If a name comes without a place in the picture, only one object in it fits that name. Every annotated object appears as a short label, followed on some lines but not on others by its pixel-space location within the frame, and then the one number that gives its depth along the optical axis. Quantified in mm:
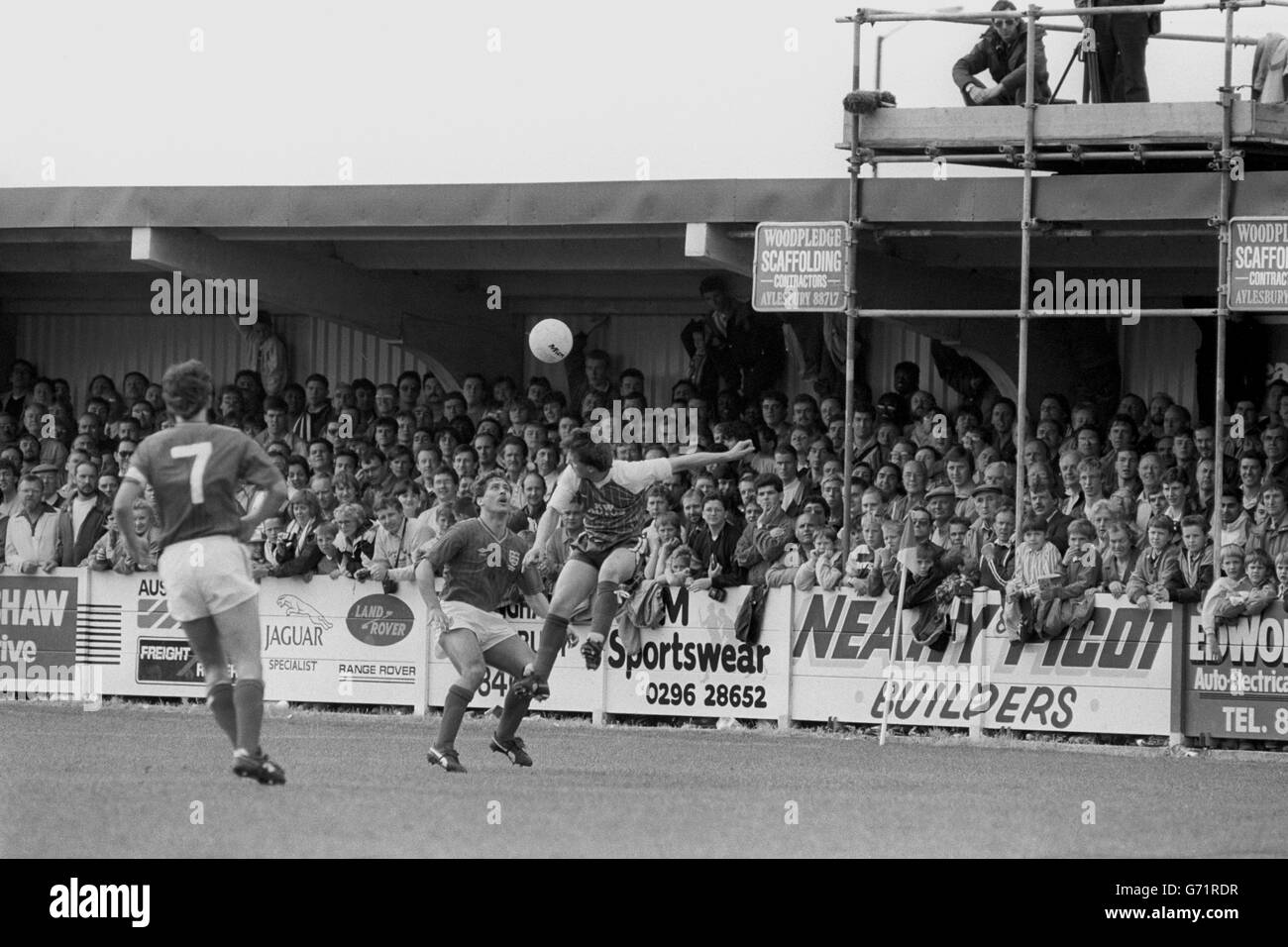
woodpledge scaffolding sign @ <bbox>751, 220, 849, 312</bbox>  18484
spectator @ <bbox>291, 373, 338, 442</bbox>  23234
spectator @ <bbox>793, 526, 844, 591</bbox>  17609
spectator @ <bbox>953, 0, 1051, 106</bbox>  18172
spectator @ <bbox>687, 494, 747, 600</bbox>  17844
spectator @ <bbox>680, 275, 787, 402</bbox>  22109
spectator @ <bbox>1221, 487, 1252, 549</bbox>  16625
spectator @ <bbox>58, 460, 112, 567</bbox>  20422
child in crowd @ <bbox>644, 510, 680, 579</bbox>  18312
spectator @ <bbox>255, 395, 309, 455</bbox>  22938
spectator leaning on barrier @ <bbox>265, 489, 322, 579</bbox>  19312
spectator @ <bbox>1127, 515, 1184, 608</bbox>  16453
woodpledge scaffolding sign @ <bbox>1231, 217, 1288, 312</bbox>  16797
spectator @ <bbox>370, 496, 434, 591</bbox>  19062
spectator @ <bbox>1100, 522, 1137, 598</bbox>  16688
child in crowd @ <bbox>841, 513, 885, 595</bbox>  17406
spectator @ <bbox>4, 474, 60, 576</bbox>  20359
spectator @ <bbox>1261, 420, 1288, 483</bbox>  17344
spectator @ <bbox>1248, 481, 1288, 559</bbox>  16344
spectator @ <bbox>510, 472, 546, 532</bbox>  19625
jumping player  14016
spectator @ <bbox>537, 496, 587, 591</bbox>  18453
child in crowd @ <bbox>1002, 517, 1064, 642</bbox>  16688
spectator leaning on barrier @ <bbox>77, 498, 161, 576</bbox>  19953
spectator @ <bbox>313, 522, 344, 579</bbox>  19266
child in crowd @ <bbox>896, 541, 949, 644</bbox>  16953
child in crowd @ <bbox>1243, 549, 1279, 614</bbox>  15961
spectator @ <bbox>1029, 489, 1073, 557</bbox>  16922
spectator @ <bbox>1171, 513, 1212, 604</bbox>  16422
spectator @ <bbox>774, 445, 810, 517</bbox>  18922
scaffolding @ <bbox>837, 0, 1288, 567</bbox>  17000
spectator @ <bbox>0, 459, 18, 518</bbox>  21736
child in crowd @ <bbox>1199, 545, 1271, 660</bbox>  16031
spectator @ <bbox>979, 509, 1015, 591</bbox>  16969
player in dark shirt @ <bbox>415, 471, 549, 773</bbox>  13367
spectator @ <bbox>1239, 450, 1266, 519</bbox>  16984
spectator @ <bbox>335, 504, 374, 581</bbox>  19172
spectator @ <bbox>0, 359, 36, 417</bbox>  25844
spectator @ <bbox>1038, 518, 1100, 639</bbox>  16562
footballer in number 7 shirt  10750
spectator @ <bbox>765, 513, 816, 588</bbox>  17750
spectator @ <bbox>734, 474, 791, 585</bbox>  17891
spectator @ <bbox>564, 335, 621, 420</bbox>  22594
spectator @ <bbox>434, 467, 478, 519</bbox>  19359
